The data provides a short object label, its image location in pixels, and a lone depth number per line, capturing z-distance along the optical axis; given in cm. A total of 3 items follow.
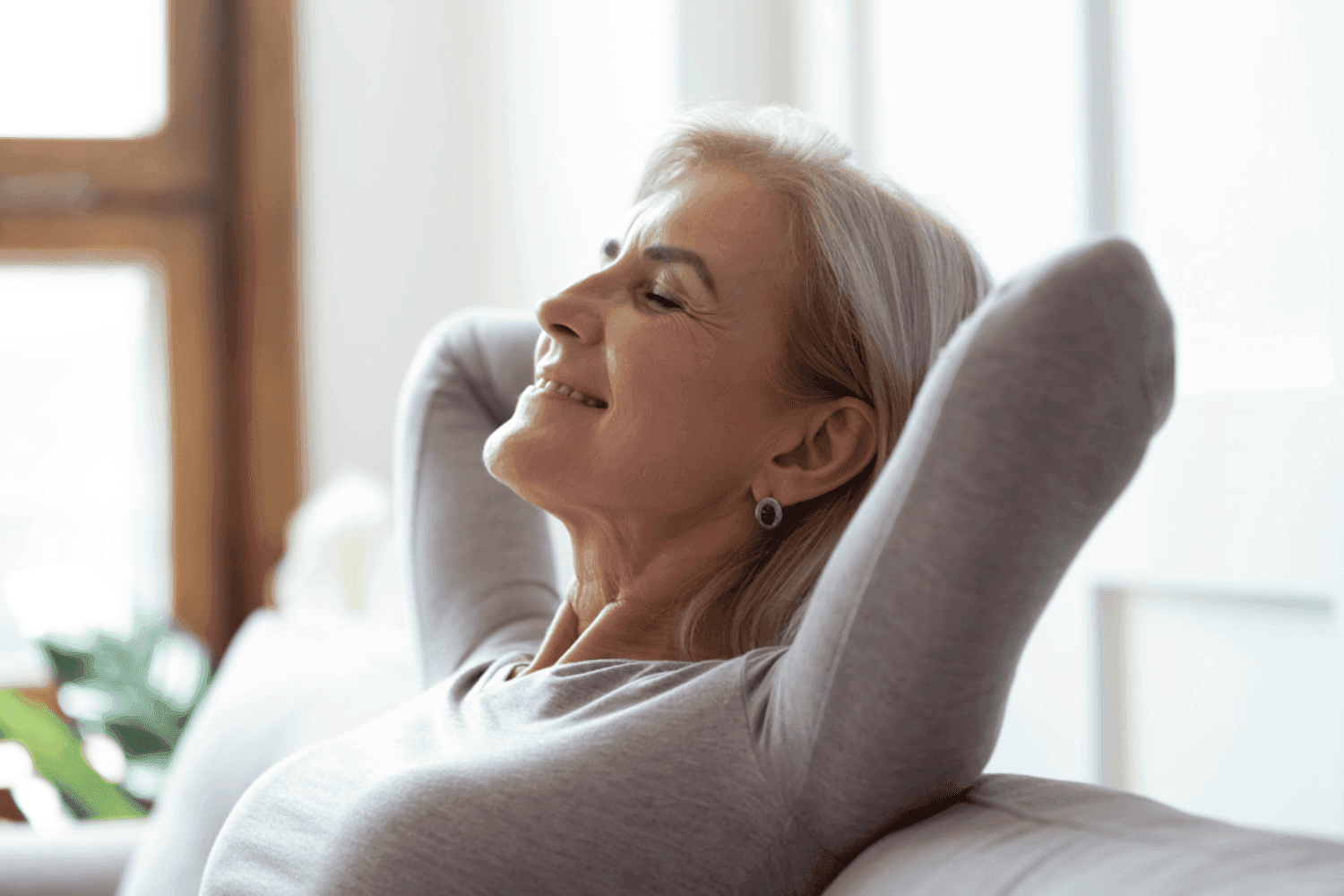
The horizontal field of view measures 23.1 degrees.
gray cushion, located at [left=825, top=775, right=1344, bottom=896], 116
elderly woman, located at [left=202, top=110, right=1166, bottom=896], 122
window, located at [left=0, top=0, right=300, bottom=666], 275
